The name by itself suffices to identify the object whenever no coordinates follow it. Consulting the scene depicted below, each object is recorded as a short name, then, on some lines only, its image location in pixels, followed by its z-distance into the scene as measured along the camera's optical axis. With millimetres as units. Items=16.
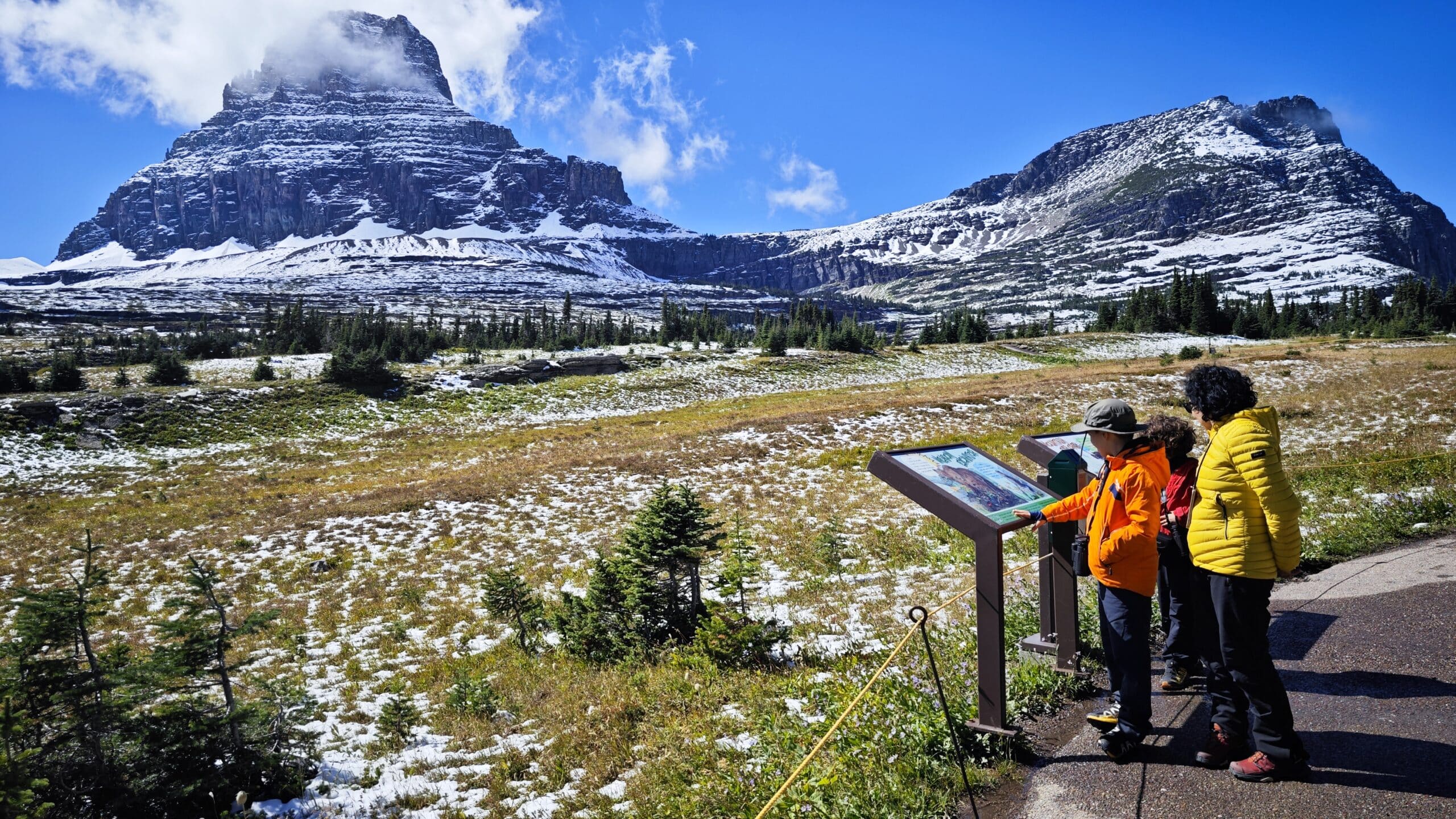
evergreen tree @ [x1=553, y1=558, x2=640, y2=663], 8484
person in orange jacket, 4348
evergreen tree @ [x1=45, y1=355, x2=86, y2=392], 41688
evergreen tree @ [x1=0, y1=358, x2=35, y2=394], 42125
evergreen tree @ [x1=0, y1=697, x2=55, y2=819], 3789
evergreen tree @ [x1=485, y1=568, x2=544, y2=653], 9797
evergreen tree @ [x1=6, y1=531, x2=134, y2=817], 4766
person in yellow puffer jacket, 3945
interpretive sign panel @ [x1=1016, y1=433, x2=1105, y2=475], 6137
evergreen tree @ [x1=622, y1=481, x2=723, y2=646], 8305
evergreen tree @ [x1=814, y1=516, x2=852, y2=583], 11312
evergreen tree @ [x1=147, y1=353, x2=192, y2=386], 43844
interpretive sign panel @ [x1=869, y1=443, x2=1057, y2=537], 4570
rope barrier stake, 4023
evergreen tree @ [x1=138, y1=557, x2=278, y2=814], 5281
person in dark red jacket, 5324
